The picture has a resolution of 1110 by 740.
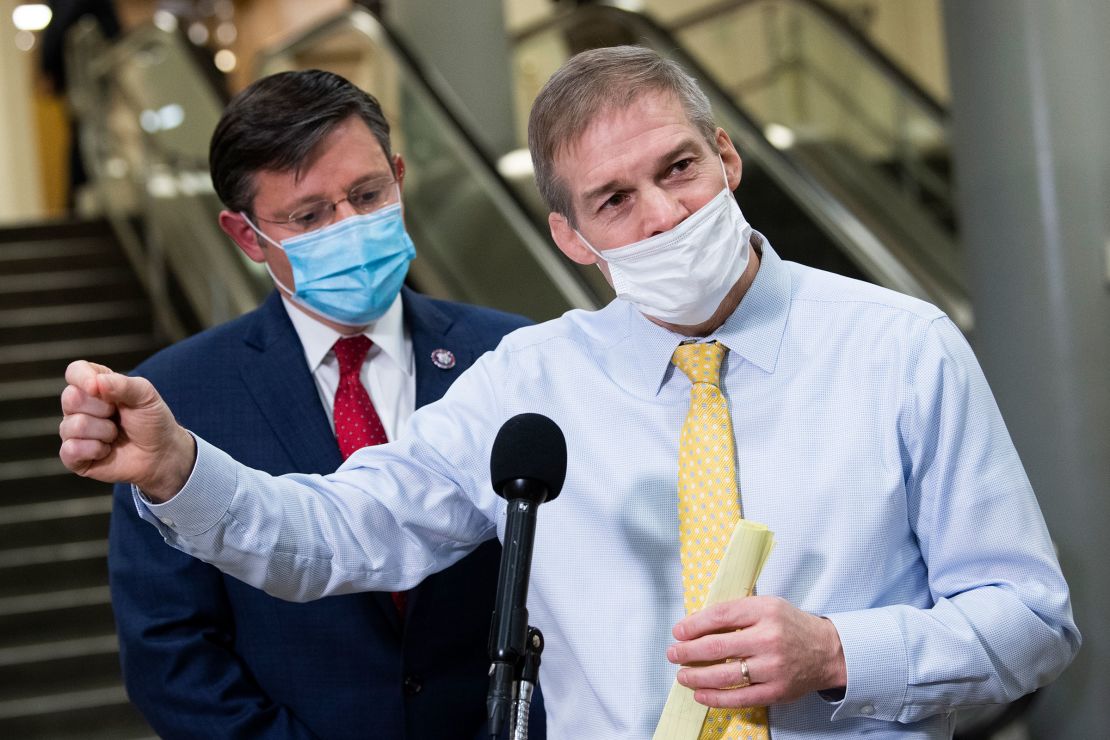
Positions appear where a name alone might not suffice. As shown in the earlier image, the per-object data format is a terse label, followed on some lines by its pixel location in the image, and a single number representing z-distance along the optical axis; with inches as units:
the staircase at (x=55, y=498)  213.9
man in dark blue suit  96.5
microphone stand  57.9
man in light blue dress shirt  67.2
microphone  58.1
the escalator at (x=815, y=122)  284.2
